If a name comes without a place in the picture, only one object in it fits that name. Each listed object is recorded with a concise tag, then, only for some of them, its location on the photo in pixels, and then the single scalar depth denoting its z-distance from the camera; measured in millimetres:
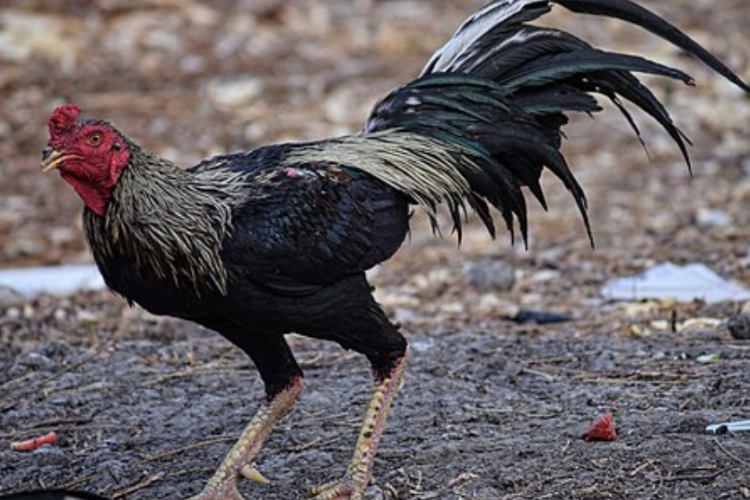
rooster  9969
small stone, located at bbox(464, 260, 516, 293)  18250
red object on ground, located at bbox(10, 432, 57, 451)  12305
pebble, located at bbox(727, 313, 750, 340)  14414
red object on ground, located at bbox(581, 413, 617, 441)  11344
